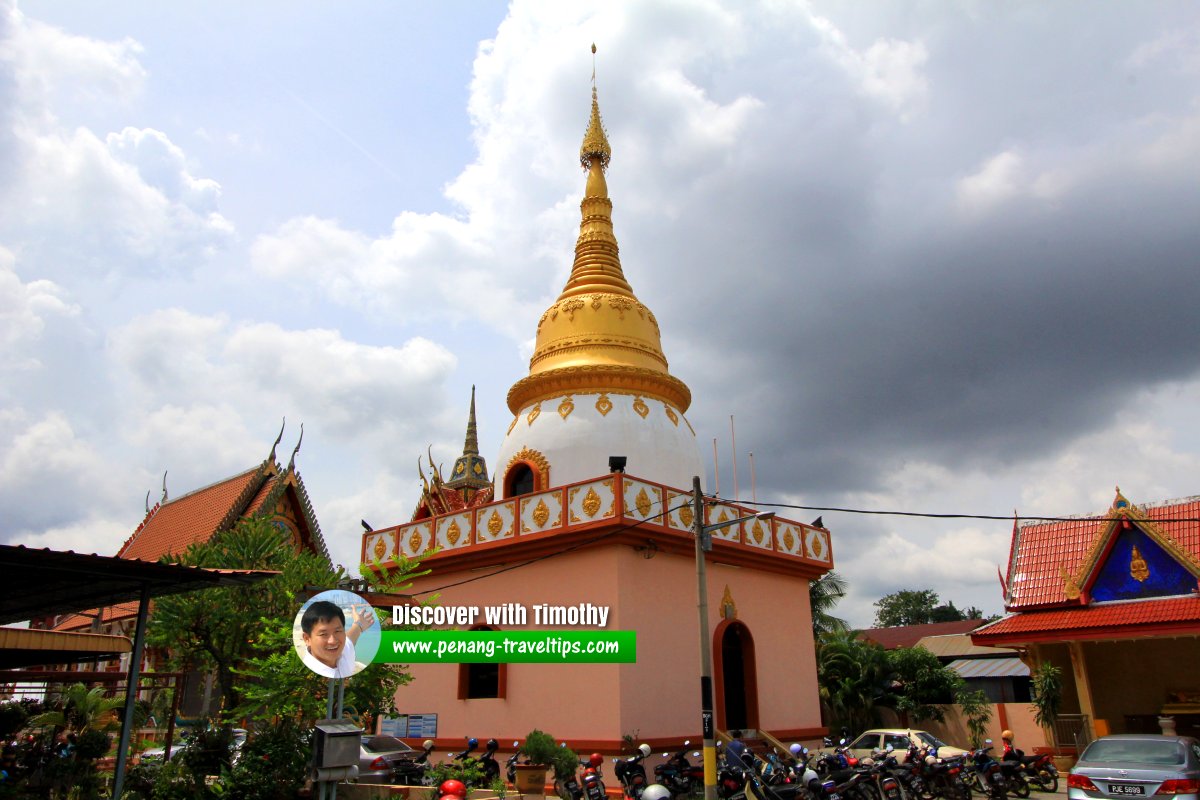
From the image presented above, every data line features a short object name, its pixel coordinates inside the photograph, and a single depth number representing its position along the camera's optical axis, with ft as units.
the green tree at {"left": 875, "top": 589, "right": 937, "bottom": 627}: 240.12
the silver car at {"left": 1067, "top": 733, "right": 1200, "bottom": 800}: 32.99
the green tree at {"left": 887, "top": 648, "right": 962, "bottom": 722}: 77.25
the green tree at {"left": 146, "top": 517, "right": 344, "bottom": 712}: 41.11
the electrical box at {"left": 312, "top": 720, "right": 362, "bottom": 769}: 29.35
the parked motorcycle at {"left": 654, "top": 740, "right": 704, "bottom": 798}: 44.06
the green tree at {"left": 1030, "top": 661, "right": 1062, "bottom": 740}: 61.93
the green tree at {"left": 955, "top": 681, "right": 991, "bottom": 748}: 72.33
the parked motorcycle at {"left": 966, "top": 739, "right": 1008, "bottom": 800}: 46.21
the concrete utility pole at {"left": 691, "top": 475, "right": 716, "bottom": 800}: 37.35
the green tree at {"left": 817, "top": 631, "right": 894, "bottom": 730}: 79.77
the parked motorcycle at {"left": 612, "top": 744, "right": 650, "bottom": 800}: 42.93
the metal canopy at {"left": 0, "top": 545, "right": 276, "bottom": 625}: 25.63
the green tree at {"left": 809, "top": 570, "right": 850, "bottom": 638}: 93.61
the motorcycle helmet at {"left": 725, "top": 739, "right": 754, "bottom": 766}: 42.34
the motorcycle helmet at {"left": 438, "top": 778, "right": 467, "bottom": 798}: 30.83
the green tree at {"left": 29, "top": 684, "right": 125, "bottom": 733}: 53.01
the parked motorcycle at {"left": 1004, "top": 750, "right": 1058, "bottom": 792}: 49.53
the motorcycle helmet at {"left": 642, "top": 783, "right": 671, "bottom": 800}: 34.55
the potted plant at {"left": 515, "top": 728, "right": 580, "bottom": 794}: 44.82
